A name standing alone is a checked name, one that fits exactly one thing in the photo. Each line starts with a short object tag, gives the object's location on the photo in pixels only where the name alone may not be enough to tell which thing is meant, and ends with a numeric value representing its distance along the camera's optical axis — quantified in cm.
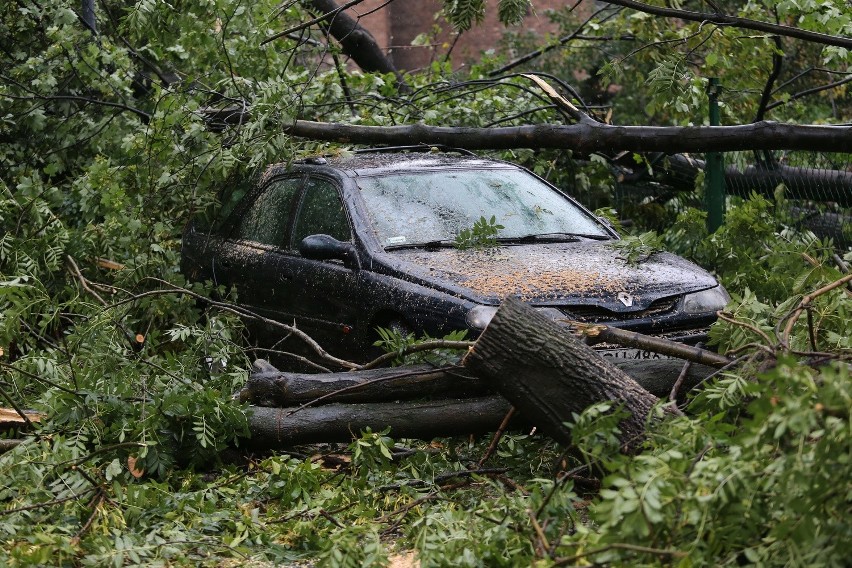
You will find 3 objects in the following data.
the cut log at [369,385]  1027
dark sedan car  1205
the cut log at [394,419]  1030
